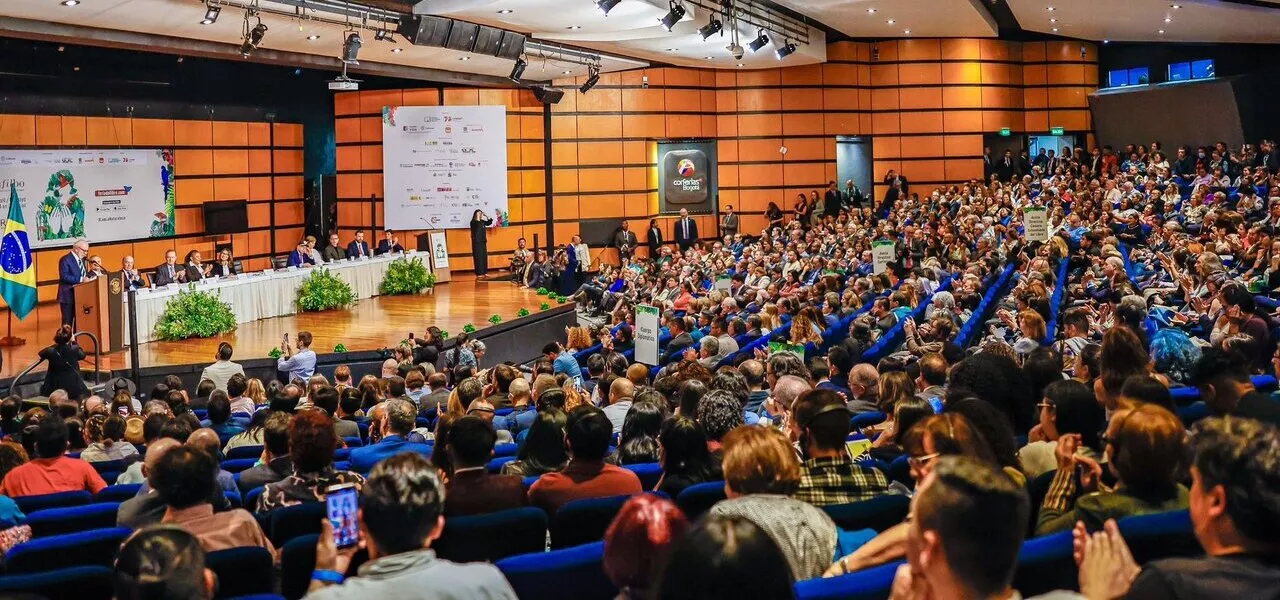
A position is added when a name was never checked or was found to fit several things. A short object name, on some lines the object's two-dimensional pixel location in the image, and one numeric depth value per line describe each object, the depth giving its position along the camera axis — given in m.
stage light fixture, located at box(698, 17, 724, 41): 15.29
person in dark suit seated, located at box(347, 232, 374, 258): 17.08
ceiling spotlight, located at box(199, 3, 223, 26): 11.54
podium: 11.74
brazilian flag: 11.59
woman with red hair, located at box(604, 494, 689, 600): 2.17
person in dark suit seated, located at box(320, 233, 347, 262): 16.50
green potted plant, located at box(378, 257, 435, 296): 17.11
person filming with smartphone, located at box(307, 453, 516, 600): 2.17
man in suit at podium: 12.27
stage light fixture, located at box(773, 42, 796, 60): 18.88
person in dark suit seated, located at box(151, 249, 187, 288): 13.65
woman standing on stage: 19.36
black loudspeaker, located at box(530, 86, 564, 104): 20.22
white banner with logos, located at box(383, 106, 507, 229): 19.64
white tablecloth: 12.81
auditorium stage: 12.02
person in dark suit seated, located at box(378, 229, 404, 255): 17.69
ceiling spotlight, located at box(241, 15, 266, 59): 11.88
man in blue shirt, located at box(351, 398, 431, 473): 4.94
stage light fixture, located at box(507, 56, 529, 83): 16.88
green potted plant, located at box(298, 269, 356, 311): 15.12
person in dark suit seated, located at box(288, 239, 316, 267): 15.59
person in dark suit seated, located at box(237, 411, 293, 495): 4.45
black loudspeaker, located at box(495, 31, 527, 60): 15.42
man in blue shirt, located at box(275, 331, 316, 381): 11.16
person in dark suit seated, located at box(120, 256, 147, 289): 12.39
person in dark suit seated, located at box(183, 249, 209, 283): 13.70
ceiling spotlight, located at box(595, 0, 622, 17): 12.83
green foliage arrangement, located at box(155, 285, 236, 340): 12.92
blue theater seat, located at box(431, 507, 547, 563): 3.15
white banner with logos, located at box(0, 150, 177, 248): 14.74
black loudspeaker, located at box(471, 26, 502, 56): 14.77
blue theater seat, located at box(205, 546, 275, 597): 3.01
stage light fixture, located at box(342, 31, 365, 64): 12.93
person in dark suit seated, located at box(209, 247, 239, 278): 14.41
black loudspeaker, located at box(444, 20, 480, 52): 14.00
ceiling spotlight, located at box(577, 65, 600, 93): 19.55
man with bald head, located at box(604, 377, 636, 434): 5.91
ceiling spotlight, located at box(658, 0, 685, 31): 14.02
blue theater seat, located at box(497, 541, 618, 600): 2.80
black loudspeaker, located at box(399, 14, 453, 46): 13.23
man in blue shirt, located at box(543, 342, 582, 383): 9.16
